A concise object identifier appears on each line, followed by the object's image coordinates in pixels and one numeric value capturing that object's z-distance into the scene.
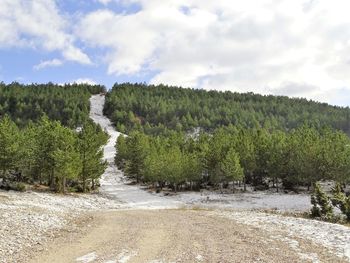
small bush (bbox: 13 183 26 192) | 49.25
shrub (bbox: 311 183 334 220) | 36.88
